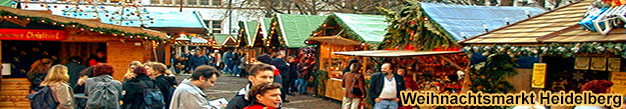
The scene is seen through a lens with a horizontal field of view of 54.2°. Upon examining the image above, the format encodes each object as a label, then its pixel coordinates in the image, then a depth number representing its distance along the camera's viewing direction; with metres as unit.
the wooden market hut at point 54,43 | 10.49
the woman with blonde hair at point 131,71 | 7.64
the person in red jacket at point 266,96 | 4.30
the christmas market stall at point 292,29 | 17.30
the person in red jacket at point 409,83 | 10.43
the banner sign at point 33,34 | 10.74
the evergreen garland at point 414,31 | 9.97
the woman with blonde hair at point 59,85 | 7.41
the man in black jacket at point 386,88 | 9.19
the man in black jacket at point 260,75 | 5.36
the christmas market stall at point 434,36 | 9.95
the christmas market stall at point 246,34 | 23.34
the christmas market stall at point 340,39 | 13.48
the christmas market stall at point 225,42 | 32.94
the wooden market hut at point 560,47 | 6.74
